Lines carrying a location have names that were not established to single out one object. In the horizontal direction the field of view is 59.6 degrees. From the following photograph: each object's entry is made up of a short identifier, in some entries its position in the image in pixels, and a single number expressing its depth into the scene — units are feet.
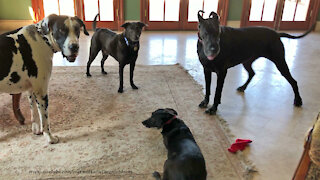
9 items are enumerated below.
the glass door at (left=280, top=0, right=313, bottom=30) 22.41
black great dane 7.30
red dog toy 6.65
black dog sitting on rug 4.94
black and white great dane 5.84
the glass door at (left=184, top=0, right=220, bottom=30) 21.66
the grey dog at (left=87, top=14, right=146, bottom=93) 9.07
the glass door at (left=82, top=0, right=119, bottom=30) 20.54
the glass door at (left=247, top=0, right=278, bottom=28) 22.11
